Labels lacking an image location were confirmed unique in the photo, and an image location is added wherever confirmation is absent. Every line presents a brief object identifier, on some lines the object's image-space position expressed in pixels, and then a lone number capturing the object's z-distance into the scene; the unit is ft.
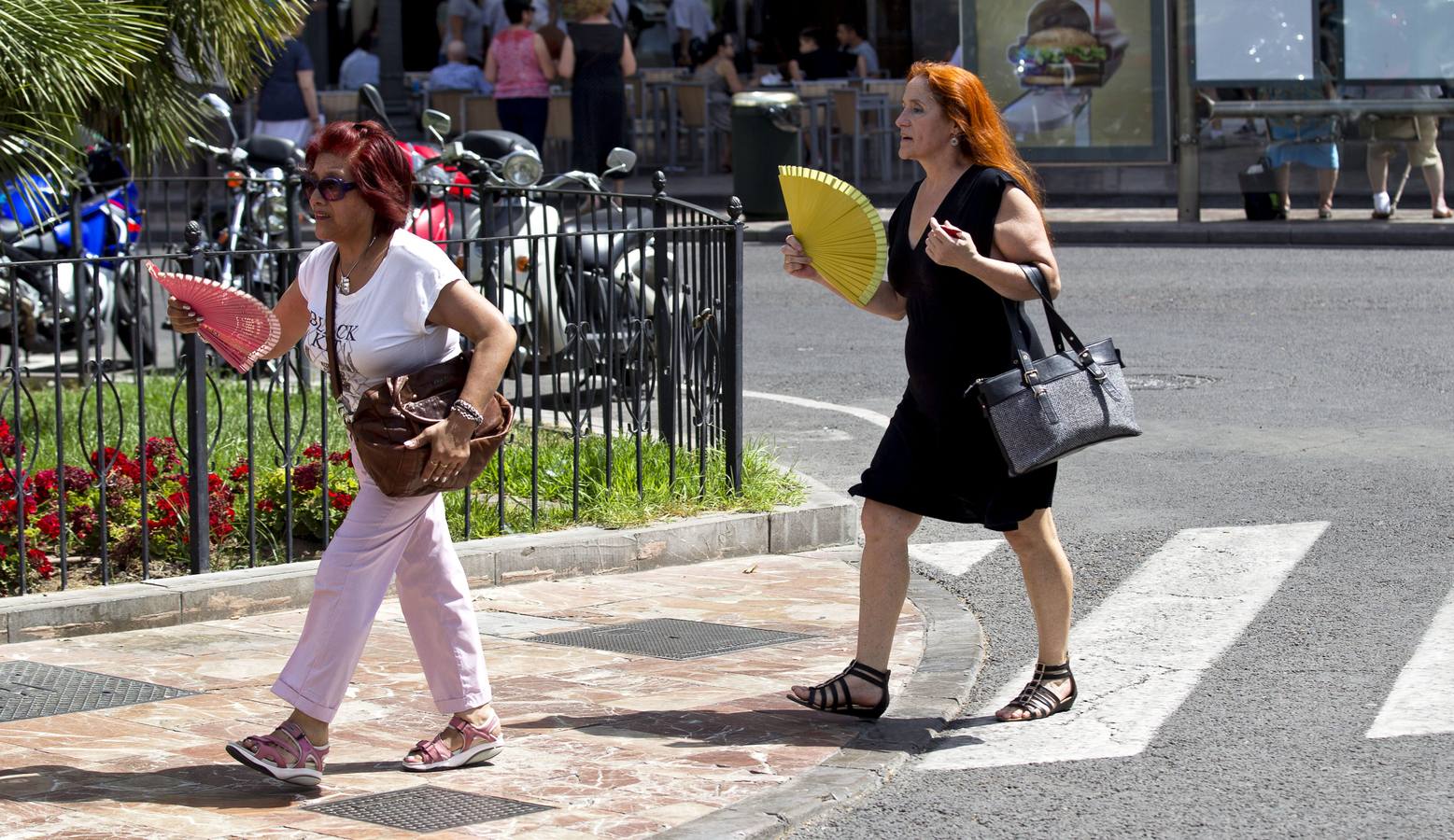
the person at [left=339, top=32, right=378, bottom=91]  94.02
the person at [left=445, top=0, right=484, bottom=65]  97.19
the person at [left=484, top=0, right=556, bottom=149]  70.03
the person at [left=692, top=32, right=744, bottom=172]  87.66
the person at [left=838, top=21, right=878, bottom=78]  90.27
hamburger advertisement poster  66.08
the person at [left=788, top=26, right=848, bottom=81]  88.22
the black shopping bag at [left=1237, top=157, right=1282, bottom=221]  62.59
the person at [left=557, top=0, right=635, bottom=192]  65.51
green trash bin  69.31
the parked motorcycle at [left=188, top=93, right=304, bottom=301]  38.60
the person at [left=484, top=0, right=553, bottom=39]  95.96
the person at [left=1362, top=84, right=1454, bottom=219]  62.54
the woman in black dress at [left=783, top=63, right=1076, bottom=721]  17.70
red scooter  36.06
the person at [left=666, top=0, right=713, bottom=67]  96.48
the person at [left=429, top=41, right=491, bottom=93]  84.02
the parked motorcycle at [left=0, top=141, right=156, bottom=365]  37.52
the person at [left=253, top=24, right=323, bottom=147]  63.93
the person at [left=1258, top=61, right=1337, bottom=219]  63.05
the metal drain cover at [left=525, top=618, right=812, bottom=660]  20.80
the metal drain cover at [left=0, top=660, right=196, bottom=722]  18.45
